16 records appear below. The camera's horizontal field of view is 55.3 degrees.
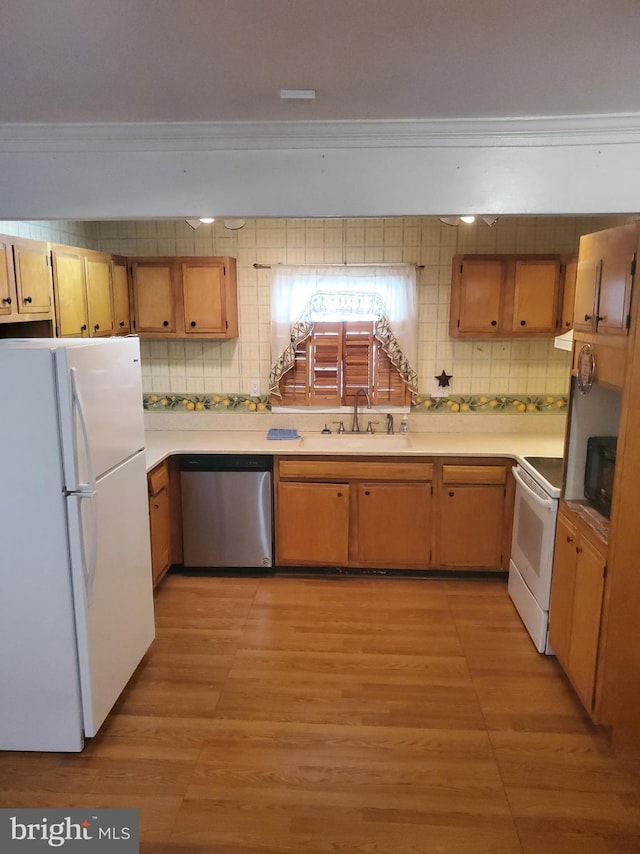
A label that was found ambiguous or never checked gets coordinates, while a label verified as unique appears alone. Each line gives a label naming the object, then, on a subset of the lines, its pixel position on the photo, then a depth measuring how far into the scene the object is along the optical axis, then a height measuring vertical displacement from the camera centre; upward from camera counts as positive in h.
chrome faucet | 4.42 -0.70
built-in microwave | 2.71 -0.69
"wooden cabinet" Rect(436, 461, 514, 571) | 3.90 -1.26
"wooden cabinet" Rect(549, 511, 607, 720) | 2.60 -1.29
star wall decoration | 4.41 -0.44
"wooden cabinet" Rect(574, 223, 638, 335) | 2.36 +0.16
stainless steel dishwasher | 3.99 -1.26
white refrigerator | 2.27 -0.86
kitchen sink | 4.12 -0.85
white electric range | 3.15 -1.21
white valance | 4.28 +0.12
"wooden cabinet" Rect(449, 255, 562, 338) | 3.97 +0.15
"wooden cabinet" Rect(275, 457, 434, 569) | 3.97 -1.26
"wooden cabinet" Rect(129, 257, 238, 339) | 4.11 +0.13
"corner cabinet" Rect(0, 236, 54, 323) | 2.63 +0.15
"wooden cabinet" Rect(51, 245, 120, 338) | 3.13 +0.13
